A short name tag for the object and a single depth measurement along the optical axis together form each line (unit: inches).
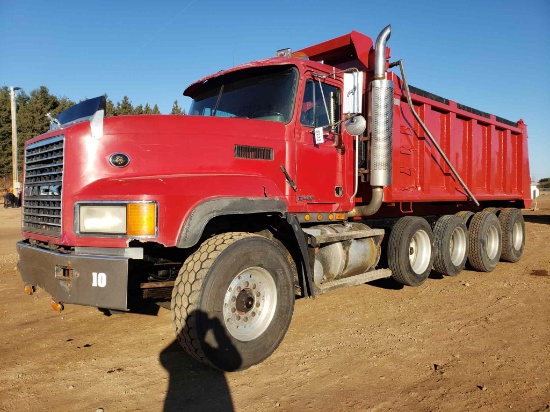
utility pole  707.2
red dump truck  125.6
